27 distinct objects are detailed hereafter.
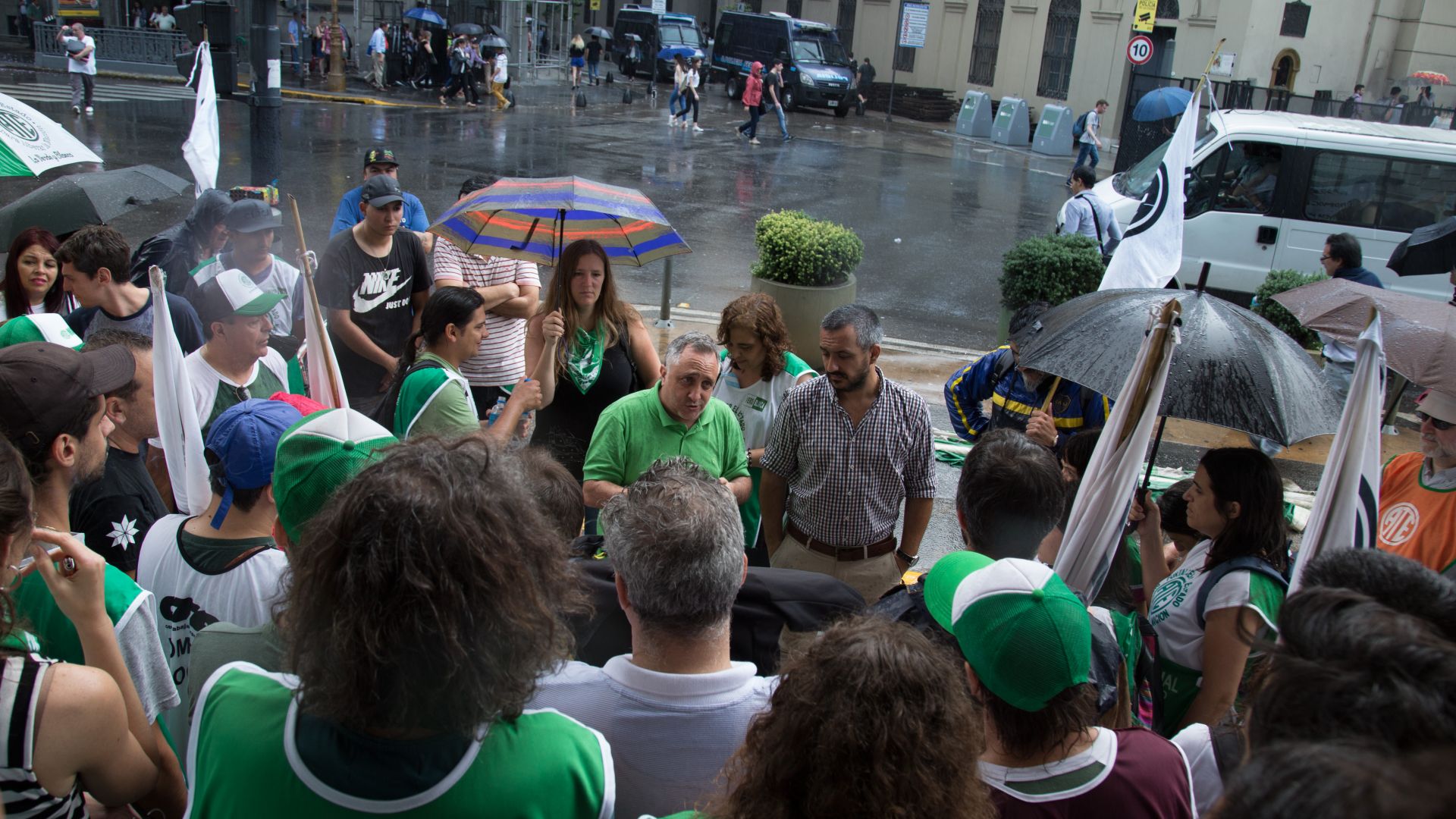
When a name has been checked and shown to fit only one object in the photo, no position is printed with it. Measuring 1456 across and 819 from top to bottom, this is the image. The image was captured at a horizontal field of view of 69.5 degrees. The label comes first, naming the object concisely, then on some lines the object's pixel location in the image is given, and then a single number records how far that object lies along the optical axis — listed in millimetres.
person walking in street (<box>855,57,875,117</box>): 34469
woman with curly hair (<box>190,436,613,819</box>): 1677
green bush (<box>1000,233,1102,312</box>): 8156
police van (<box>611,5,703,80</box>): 34562
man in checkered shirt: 4270
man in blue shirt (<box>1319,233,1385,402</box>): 7766
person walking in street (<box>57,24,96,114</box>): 19391
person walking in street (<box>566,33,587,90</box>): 30750
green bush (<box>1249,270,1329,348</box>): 8977
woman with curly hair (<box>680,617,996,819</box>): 1631
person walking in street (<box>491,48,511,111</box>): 26594
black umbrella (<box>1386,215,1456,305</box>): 6977
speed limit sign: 18953
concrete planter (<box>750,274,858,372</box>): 8586
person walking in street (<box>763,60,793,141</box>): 25531
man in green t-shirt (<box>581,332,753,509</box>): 4133
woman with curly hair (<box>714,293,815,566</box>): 4637
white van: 10969
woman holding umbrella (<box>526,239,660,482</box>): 5020
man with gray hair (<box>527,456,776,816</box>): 2246
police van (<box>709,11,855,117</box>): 30766
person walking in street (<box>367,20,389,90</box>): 27906
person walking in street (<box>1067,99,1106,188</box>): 22422
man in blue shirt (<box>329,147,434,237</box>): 7035
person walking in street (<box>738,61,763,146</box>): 23750
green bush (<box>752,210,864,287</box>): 8516
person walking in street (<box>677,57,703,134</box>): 24406
